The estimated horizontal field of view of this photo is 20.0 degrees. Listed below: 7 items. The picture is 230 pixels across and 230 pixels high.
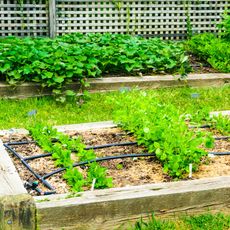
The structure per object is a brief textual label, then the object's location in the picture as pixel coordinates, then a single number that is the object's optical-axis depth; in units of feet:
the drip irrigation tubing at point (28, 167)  13.89
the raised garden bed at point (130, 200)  12.55
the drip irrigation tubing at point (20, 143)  16.38
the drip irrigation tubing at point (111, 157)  14.85
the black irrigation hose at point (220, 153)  15.89
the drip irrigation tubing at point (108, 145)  16.28
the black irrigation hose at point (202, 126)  17.65
